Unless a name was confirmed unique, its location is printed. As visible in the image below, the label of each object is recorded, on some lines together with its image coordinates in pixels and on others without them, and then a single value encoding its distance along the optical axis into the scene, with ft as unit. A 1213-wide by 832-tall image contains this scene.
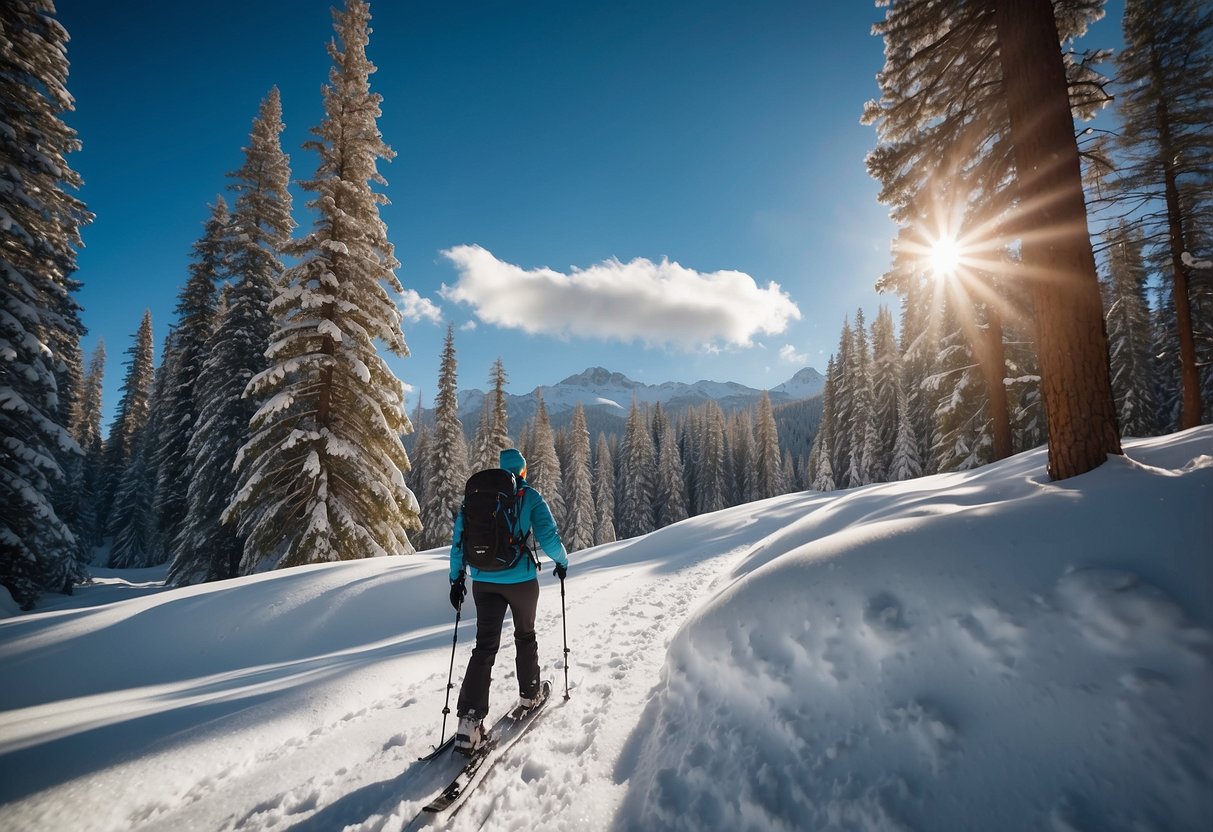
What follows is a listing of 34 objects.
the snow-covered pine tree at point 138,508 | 97.35
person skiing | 13.42
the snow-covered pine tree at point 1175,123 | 39.47
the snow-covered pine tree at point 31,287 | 36.86
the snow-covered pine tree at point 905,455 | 103.24
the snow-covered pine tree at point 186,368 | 66.23
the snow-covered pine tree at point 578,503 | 134.41
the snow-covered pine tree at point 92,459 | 110.83
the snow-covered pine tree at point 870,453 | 114.11
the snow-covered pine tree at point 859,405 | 118.01
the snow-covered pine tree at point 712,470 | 184.65
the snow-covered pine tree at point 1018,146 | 14.60
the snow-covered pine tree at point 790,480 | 187.89
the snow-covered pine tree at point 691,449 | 197.16
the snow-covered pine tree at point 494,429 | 94.38
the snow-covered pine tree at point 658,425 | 190.25
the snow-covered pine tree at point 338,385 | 37.58
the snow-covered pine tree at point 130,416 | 118.42
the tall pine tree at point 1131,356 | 85.87
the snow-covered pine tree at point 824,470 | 130.62
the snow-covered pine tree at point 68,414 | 40.88
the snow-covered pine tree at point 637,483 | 164.55
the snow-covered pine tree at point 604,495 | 147.54
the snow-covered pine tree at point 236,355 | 53.06
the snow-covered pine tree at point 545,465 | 126.21
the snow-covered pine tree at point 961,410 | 56.85
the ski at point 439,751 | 11.82
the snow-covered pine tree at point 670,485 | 168.04
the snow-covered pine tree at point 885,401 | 113.80
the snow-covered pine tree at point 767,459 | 175.52
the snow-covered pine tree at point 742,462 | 187.21
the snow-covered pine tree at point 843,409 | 126.52
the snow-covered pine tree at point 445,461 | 96.63
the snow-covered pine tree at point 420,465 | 151.43
